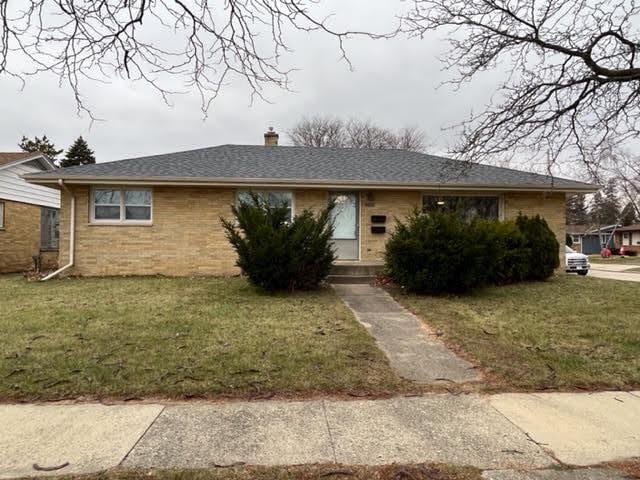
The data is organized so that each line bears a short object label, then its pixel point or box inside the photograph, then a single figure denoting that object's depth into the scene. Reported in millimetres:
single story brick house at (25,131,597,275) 11766
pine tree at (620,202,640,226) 50719
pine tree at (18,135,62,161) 41375
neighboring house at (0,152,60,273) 15461
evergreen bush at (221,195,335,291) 8672
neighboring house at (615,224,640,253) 47000
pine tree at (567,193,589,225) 50644
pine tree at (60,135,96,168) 37469
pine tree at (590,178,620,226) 45309
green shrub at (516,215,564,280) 10836
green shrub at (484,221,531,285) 10211
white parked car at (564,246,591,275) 16448
